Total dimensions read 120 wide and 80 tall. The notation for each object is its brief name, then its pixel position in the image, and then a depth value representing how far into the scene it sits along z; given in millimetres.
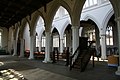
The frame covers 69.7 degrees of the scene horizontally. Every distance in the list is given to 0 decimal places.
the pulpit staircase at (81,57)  4488
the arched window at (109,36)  10745
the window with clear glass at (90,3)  9480
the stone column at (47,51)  6806
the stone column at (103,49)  8219
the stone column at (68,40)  14219
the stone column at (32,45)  8859
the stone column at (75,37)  5215
